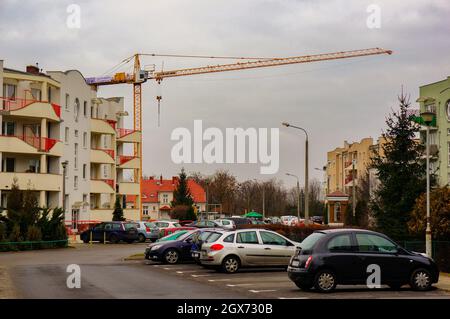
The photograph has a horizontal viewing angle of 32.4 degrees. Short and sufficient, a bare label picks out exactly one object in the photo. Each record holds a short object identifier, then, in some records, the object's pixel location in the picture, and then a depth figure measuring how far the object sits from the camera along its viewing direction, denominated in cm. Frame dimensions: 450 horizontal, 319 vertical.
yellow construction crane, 11381
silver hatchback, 2580
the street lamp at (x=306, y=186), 3898
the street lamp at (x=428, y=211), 2512
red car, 5006
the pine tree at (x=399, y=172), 3759
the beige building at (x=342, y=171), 8012
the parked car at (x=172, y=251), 3081
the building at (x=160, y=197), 14712
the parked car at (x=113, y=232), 5312
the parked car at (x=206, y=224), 5144
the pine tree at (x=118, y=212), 6956
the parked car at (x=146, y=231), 5484
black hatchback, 1911
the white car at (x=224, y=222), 5250
